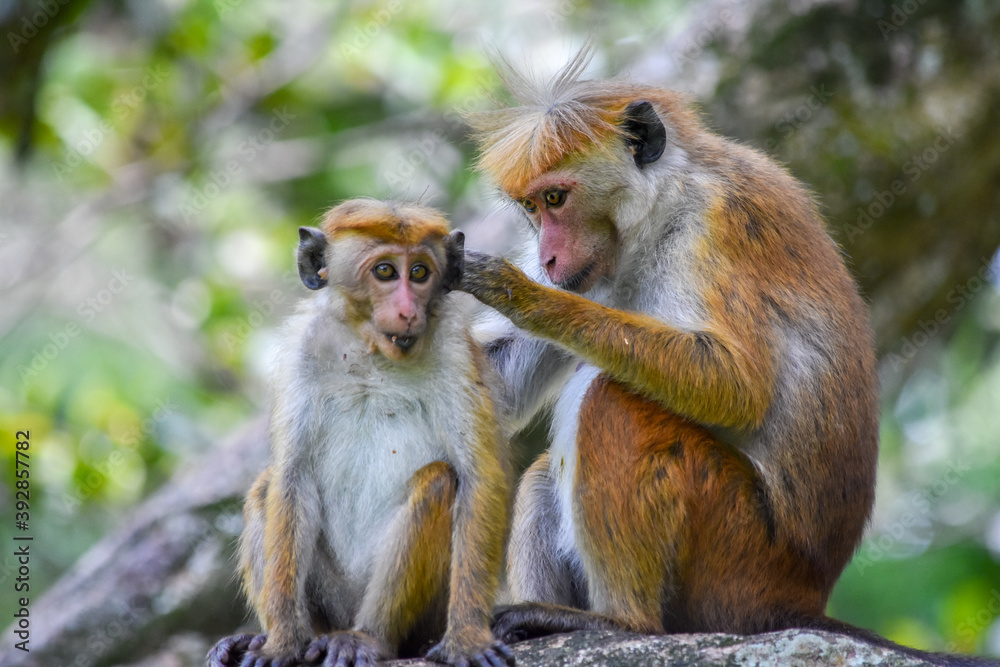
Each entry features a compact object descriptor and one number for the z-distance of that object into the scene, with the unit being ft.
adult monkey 40.09
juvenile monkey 37.93
